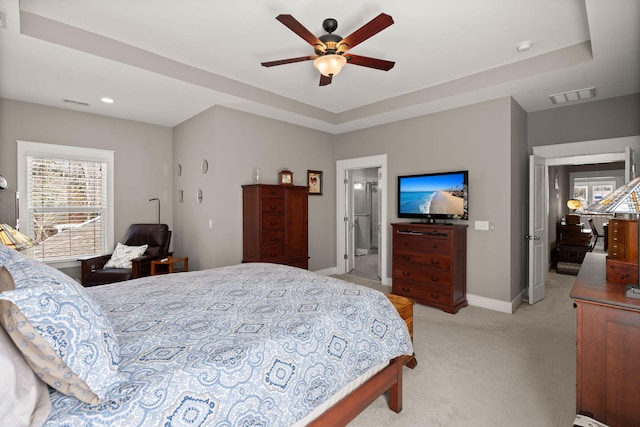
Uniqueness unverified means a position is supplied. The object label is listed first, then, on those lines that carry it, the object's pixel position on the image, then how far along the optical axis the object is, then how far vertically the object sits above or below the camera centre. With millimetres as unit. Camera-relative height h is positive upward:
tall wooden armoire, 4152 -191
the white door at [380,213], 5105 -54
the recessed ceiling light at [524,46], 2915 +1570
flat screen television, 4047 +188
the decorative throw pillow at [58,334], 873 -368
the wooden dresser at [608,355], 1530 -761
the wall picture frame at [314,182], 5281 +493
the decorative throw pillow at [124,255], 4023 -571
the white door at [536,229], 4047 -285
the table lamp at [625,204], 1440 +20
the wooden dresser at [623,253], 1769 -266
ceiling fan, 2121 +1266
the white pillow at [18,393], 784 -483
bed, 922 -552
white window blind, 3959 +193
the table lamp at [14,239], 1927 -163
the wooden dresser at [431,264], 3787 -712
